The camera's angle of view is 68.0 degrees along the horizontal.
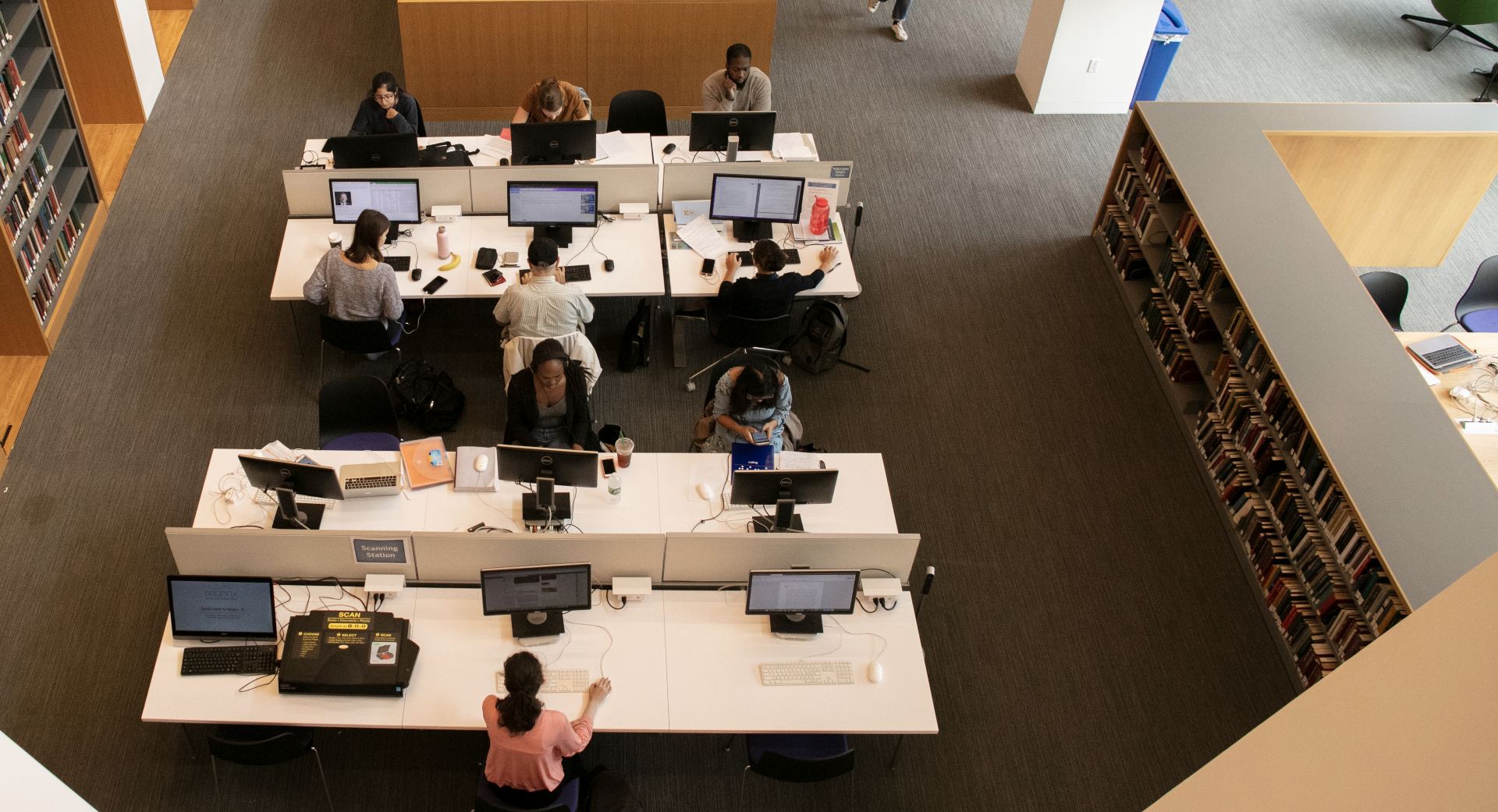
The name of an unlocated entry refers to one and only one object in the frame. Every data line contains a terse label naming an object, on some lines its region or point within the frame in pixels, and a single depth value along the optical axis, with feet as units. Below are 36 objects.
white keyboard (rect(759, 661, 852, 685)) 13.58
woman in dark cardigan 15.94
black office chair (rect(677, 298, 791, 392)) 18.72
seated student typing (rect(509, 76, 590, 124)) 21.20
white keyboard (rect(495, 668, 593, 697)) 13.32
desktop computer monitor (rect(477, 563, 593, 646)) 13.29
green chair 28.32
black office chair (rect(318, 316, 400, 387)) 17.90
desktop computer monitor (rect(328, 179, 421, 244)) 19.11
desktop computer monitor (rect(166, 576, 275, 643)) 13.03
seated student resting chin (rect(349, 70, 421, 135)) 21.03
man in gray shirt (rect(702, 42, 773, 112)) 22.22
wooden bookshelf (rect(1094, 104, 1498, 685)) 14.51
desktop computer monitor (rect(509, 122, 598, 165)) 20.48
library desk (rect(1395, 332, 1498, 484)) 15.95
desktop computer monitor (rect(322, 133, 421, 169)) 19.29
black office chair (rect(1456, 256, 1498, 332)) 19.92
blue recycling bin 26.20
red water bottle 19.97
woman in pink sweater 11.80
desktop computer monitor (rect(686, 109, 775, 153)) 20.88
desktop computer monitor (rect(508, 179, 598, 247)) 19.35
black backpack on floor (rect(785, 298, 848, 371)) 19.58
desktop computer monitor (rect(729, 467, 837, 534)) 14.26
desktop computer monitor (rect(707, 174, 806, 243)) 19.69
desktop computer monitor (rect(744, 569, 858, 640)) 13.44
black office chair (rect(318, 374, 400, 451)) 16.30
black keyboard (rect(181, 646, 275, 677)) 13.14
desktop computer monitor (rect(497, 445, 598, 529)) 14.28
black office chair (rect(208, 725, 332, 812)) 12.41
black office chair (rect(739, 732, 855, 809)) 12.74
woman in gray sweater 17.43
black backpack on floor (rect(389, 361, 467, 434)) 18.39
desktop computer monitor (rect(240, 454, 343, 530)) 13.99
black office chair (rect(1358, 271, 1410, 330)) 19.01
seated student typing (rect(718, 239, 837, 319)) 18.26
